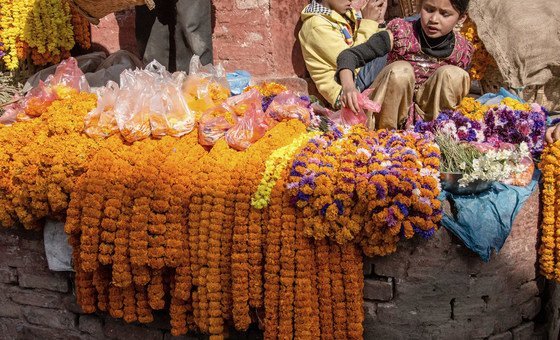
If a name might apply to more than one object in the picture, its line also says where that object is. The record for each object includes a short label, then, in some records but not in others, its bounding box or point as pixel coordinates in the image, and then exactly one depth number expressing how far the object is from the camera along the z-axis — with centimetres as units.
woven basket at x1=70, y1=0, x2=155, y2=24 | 414
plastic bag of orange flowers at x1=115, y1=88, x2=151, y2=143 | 340
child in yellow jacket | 427
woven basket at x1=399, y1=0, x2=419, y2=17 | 489
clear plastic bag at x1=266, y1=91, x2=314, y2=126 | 346
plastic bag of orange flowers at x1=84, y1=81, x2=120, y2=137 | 347
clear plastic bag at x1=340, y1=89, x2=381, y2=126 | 327
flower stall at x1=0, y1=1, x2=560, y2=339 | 283
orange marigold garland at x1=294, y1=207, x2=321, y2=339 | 287
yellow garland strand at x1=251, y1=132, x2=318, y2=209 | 295
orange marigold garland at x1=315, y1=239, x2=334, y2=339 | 287
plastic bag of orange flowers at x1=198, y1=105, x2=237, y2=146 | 337
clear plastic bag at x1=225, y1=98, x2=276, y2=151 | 329
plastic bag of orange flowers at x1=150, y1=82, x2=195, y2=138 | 343
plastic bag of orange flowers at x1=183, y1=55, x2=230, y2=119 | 365
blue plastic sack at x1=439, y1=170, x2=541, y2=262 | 277
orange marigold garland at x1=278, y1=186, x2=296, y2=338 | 288
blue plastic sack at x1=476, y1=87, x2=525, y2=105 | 378
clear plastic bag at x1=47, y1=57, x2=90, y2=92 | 400
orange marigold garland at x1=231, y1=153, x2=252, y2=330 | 296
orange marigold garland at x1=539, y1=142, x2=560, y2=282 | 297
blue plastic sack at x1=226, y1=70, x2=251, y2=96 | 416
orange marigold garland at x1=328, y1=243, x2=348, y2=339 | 286
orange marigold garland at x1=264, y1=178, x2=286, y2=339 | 291
